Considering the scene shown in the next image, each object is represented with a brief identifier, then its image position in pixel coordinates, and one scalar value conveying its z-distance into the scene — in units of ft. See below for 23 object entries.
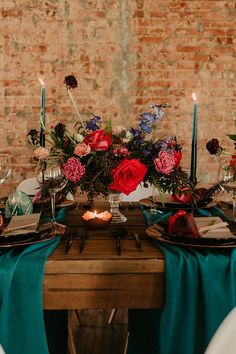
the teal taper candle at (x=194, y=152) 5.76
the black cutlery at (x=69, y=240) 4.71
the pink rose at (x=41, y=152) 5.46
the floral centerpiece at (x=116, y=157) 5.32
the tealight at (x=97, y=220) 5.61
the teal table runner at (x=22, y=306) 4.25
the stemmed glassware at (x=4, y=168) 6.43
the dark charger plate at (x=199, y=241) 4.61
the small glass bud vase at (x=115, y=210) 6.01
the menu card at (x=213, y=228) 4.92
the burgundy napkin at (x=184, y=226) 4.81
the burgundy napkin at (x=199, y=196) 6.69
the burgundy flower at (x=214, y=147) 5.73
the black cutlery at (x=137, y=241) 4.70
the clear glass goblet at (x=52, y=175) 5.57
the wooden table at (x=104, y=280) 4.36
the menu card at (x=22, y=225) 5.01
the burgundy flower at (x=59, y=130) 5.74
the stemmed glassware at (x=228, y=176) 5.82
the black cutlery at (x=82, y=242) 4.69
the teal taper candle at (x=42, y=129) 5.64
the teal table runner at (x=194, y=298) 4.33
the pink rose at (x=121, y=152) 5.48
